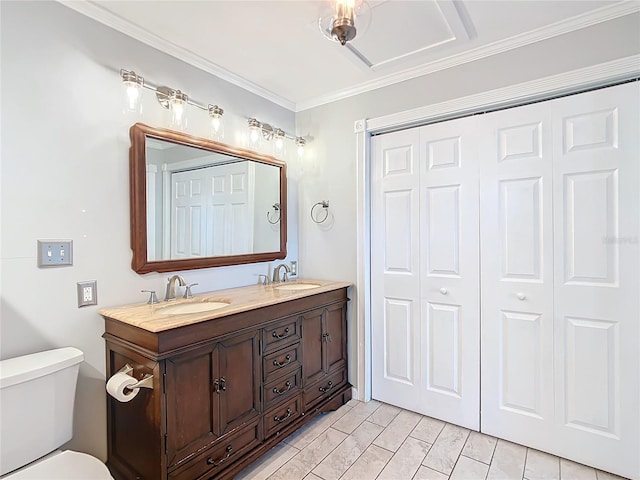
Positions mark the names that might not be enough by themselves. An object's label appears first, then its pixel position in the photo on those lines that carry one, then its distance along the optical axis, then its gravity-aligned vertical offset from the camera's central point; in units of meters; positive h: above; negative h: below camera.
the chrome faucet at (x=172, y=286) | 2.01 -0.28
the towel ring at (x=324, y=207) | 2.82 +0.26
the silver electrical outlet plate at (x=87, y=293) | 1.69 -0.27
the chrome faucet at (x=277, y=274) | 2.75 -0.29
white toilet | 1.27 -0.71
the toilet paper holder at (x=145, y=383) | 1.49 -0.63
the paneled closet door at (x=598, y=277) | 1.76 -0.23
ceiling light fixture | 1.29 +0.86
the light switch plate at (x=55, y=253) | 1.57 -0.06
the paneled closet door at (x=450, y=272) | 2.22 -0.24
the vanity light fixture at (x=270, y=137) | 2.56 +0.82
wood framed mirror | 1.91 +0.24
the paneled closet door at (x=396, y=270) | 2.45 -0.25
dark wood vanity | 1.52 -0.78
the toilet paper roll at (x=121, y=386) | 1.46 -0.64
